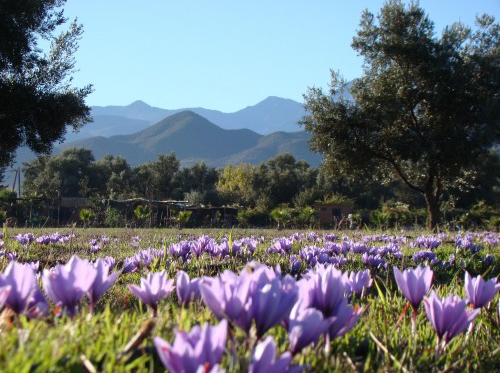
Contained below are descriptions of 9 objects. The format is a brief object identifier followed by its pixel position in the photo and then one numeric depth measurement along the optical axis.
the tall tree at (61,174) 70.68
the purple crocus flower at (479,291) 1.84
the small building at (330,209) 36.94
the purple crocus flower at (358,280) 2.05
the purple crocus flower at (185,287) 1.70
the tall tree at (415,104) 25.44
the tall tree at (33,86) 18.92
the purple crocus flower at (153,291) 1.63
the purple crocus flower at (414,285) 1.71
